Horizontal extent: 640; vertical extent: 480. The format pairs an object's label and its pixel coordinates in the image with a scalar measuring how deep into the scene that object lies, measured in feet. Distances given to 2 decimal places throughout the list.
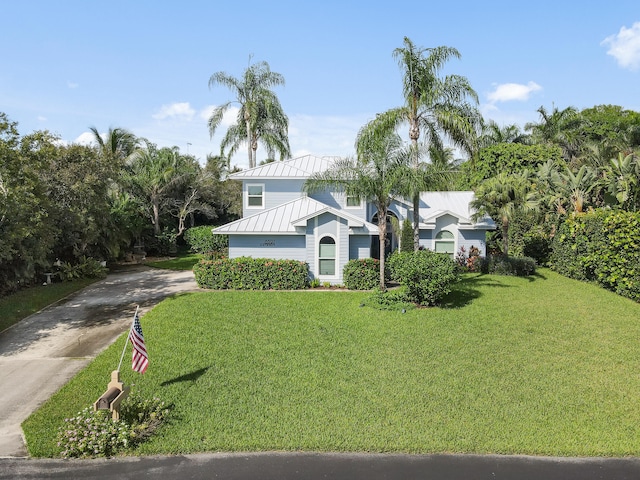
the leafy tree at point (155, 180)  103.19
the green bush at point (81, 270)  69.21
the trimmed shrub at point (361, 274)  62.44
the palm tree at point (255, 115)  99.25
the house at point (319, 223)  64.23
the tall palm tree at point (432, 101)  58.49
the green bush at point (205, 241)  106.63
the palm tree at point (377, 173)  53.42
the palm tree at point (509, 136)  121.80
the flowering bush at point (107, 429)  23.20
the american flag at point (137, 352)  28.32
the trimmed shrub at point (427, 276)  49.52
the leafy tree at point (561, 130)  119.75
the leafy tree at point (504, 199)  66.64
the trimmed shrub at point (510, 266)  69.97
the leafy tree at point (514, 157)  97.30
